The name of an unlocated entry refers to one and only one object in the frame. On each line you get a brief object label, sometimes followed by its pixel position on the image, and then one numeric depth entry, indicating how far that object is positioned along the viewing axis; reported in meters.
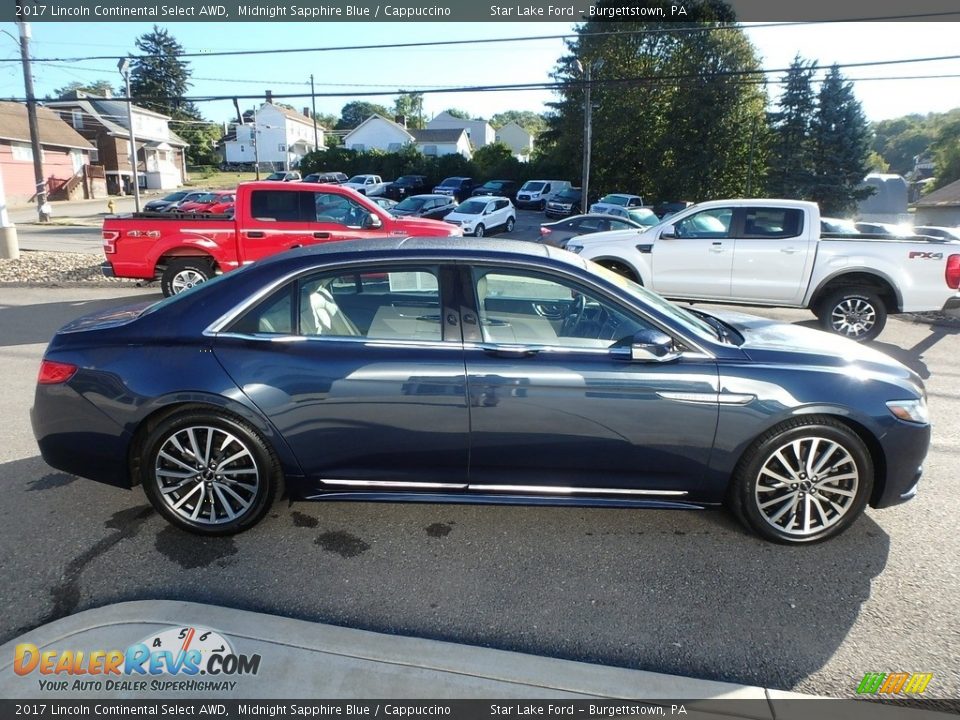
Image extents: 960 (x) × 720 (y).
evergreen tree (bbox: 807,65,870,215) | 32.25
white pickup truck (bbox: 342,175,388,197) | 39.70
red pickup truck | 9.54
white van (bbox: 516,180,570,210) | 38.25
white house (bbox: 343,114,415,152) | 68.88
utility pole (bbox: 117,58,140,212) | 26.52
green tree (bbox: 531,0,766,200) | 38.81
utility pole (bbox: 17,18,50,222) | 22.39
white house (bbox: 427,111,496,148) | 82.56
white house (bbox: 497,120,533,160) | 94.21
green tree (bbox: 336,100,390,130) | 120.27
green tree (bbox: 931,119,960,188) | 58.41
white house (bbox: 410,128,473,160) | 68.88
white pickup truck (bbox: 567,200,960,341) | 7.91
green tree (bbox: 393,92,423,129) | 115.85
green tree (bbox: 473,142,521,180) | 49.00
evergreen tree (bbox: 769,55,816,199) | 33.34
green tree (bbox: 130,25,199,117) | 79.88
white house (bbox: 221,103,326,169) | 78.12
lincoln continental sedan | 3.17
